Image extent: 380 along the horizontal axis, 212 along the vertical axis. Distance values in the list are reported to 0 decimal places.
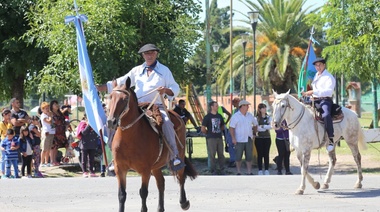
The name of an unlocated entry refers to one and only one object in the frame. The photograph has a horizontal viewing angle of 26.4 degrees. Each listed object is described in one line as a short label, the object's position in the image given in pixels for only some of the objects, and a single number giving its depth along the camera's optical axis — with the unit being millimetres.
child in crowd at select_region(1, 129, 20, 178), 21047
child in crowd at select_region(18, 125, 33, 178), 21328
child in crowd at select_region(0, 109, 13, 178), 21530
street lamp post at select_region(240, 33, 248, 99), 42475
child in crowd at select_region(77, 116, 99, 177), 22469
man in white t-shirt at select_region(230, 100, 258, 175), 23359
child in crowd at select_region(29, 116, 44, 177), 21906
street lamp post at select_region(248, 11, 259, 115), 32156
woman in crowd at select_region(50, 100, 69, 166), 24062
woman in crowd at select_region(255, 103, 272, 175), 23797
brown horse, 11781
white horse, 16312
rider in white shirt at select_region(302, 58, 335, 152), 16750
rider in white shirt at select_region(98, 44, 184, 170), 12836
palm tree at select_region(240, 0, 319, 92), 53188
